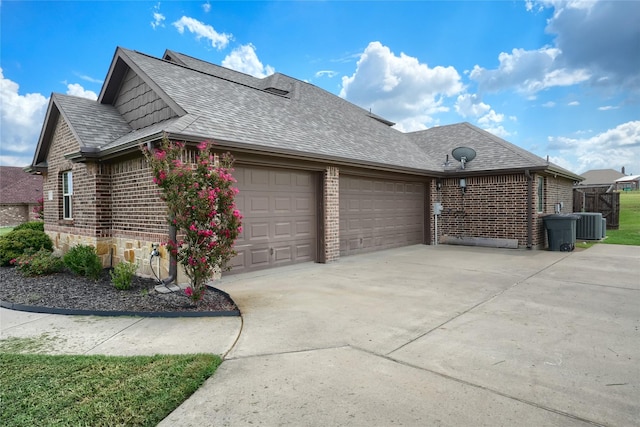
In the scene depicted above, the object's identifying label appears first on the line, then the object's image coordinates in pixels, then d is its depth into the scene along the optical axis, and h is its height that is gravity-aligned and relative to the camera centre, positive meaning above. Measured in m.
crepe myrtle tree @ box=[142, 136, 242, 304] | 5.28 +0.00
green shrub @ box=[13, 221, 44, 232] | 11.95 -0.51
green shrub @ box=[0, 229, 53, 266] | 10.07 -0.94
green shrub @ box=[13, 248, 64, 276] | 8.30 -1.24
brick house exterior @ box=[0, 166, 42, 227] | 32.03 +1.05
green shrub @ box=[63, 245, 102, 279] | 7.80 -1.12
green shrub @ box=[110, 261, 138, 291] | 6.61 -1.24
